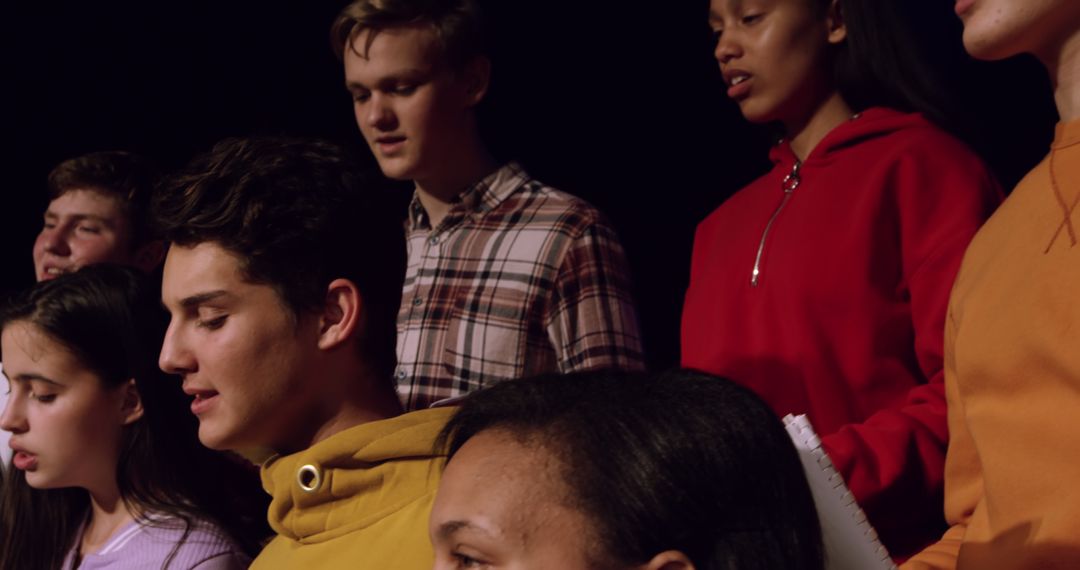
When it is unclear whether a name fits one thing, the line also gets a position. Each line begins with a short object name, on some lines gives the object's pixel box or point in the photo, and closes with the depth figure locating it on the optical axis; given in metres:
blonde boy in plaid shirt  2.55
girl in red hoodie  2.18
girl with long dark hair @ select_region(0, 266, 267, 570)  2.57
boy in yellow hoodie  2.13
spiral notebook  1.92
